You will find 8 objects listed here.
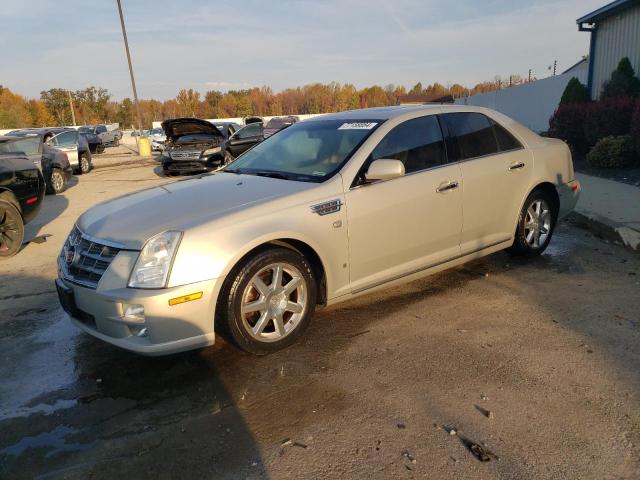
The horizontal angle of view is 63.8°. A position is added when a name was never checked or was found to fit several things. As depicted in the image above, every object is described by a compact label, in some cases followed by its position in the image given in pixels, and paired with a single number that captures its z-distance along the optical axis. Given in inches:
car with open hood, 572.7
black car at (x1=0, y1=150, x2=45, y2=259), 264.5
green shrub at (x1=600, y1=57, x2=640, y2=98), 538.0
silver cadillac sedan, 125.7
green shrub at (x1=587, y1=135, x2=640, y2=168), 417.1
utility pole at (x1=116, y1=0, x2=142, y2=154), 1058.7
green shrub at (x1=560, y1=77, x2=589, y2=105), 613.9
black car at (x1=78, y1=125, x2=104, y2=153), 1154.0
